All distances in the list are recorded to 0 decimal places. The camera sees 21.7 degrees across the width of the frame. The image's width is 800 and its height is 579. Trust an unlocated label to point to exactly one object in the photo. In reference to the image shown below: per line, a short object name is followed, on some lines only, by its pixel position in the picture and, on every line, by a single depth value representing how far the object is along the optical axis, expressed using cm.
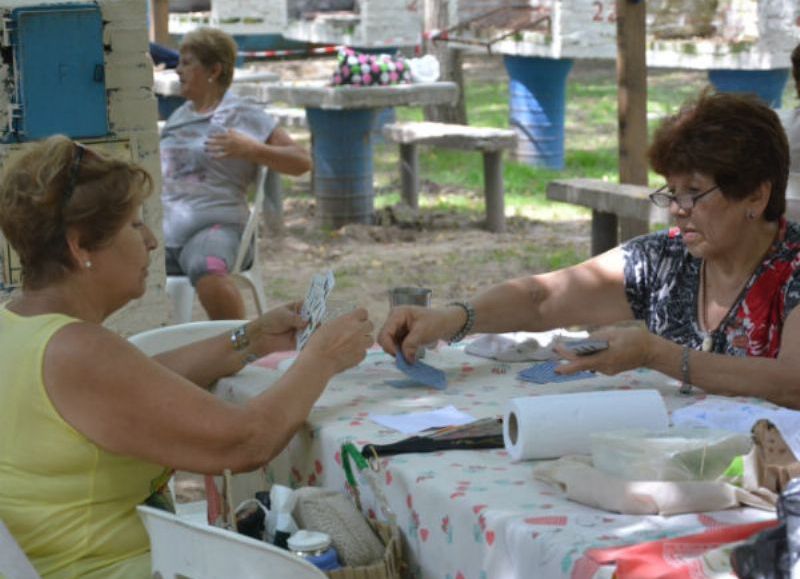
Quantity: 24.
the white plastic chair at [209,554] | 327
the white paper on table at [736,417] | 371
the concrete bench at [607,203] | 1012
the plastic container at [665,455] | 328
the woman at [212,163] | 923
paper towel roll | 370
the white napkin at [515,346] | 506
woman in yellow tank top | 370
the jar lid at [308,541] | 348
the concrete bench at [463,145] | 1457
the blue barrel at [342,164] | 1526
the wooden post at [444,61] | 2011
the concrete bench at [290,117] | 1654
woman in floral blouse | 450
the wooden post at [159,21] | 1769
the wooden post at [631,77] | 1052
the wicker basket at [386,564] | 343
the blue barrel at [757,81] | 1697
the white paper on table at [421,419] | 419
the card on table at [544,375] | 473
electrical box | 656
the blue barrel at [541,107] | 1923
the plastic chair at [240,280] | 935
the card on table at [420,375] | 471
